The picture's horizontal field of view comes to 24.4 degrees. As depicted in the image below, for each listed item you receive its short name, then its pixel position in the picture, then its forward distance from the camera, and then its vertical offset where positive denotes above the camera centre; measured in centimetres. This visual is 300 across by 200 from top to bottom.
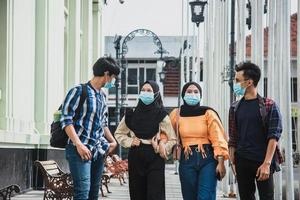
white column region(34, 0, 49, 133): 1697 +148
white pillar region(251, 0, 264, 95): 1191 +152
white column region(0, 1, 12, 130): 1395 +126
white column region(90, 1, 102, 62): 2953 +416
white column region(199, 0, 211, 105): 2070 +219
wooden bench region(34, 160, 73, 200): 1144 -102
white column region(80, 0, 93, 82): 2575 +310
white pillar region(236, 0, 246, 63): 1319 +174
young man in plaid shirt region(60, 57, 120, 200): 651 -7
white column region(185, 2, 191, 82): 2300 +316
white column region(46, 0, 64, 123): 1753 +179
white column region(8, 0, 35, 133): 1459 +132
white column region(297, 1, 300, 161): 915 +69
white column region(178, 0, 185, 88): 2410 +317
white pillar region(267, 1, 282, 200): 1105 +114
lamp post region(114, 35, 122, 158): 2959 +325
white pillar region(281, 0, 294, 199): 985 +39
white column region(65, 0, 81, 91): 2188 +251
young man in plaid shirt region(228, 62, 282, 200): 702 -21
